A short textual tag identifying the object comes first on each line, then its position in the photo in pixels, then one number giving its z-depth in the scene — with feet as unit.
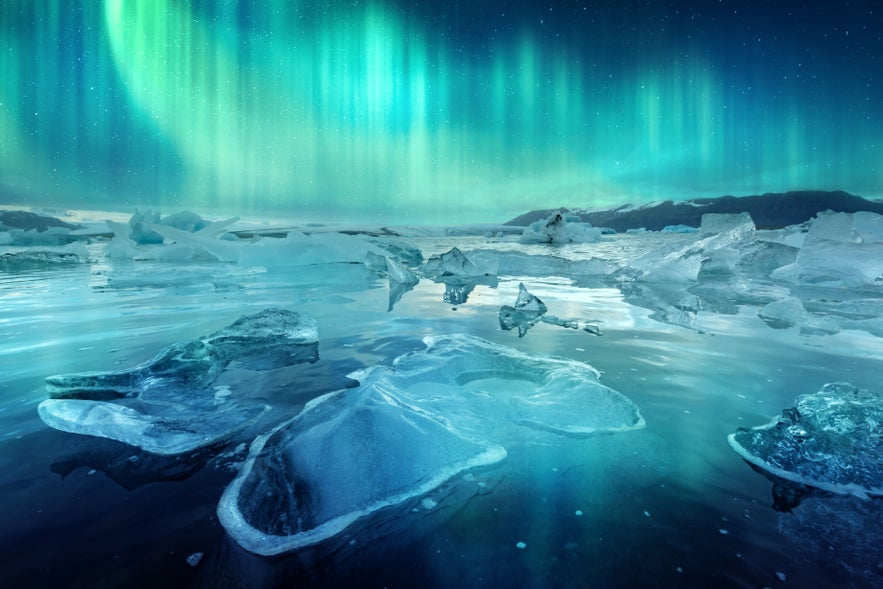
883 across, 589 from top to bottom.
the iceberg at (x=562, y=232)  101.50
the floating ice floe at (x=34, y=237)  87.45
